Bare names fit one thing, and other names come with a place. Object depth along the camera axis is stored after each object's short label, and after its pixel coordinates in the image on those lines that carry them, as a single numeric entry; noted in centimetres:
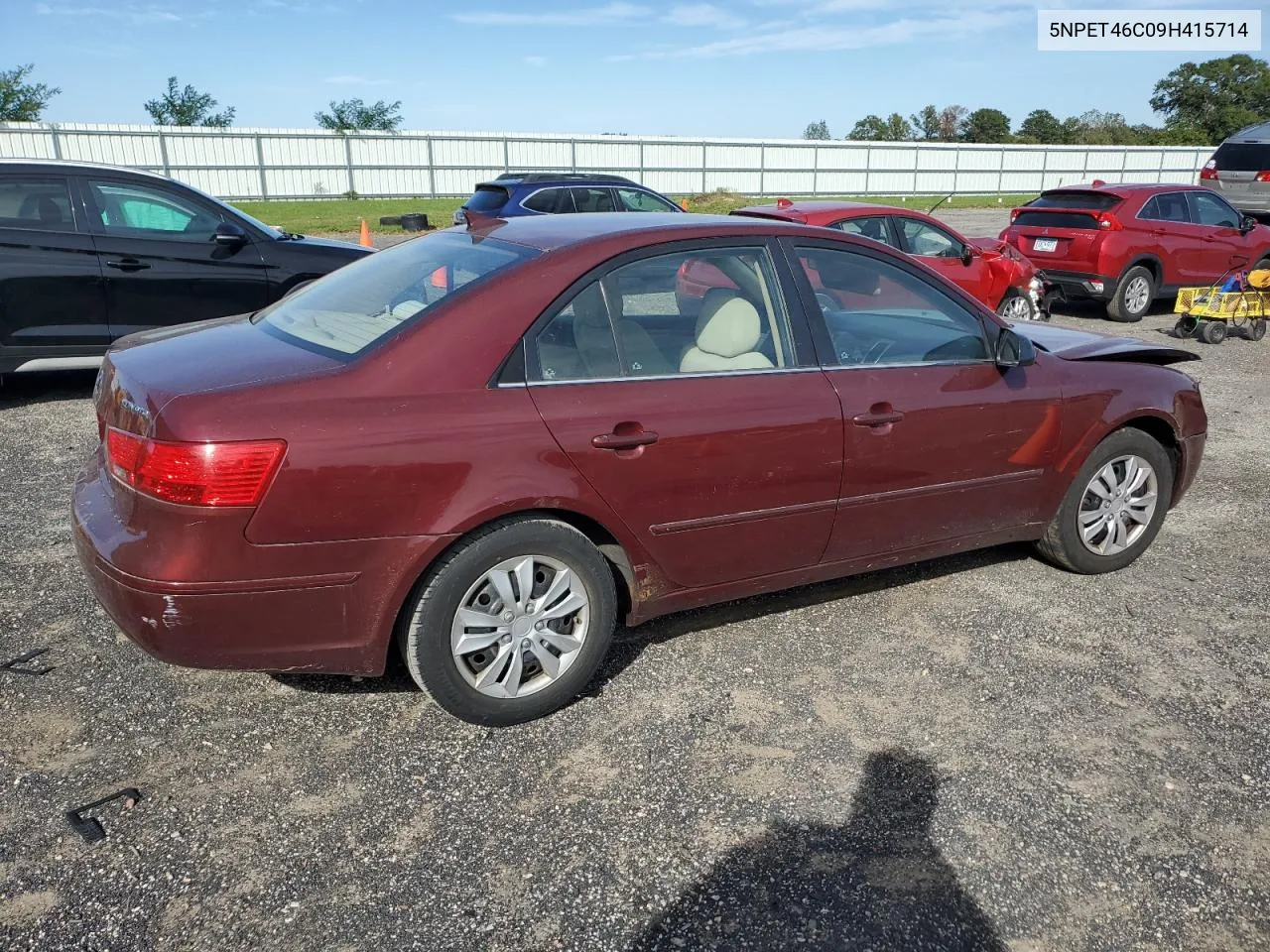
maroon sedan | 286
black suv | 708
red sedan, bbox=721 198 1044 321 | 873
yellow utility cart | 1073
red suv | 1178
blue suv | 1350
